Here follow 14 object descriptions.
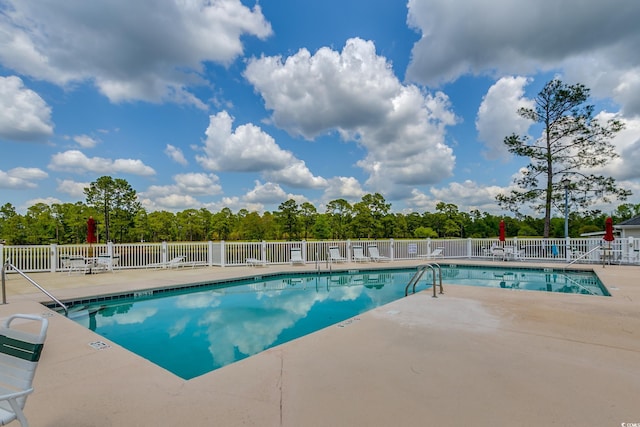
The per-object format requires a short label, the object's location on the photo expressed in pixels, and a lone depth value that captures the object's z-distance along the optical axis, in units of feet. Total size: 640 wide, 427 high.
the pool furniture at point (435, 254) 48.98
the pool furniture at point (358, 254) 45.11
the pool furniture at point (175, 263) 37.76
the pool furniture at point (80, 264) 31.99
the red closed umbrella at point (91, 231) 32.50
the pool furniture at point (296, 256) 41.63
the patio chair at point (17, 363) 5.09
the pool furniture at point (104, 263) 34.09
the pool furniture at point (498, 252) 45.84
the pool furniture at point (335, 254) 43.80
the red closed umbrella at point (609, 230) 35.76
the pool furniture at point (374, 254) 45.73
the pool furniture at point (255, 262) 39.55
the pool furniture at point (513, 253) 45.52
